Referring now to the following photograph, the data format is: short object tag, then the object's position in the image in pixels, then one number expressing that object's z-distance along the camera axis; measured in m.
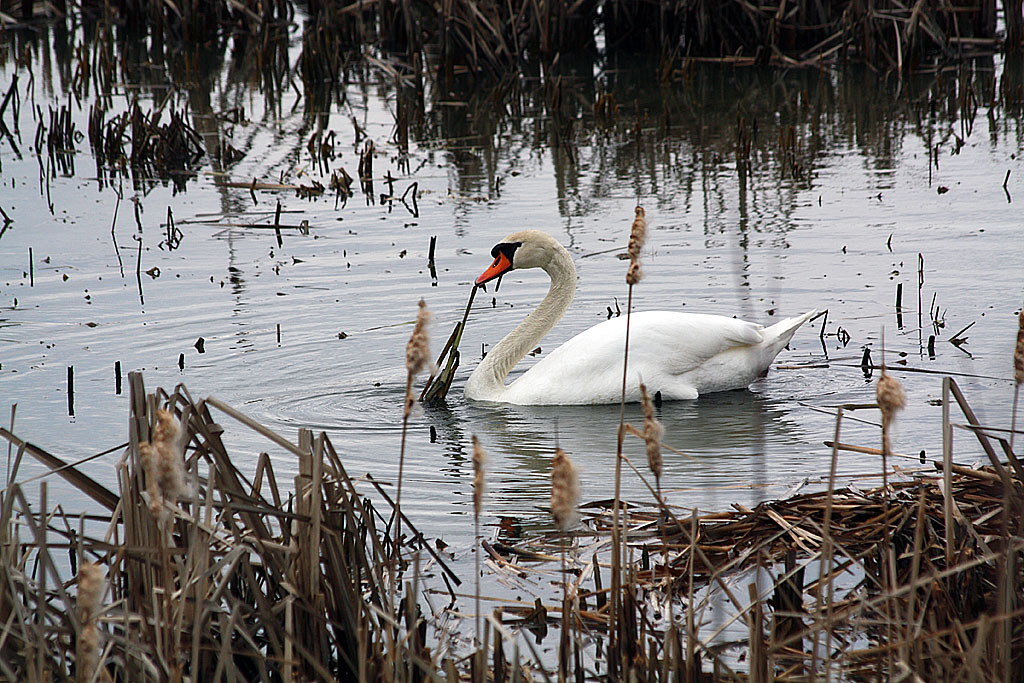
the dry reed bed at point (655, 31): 30.25
